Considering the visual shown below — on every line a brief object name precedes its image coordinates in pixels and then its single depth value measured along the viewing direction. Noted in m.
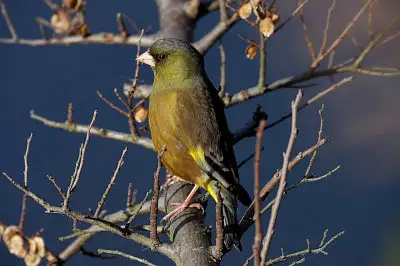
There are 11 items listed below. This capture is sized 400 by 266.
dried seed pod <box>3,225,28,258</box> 3.94
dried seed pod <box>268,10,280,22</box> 4.26
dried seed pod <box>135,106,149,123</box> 4.68
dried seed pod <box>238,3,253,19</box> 4.24
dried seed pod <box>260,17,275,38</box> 4.18
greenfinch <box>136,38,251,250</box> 4.13
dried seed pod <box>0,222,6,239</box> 4.08
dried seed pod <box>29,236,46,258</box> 3.96
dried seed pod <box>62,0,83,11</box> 5.06
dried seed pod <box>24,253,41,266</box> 3.94
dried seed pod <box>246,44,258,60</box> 4.44
